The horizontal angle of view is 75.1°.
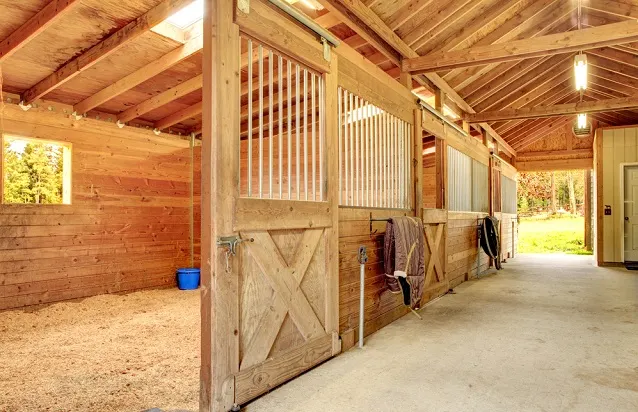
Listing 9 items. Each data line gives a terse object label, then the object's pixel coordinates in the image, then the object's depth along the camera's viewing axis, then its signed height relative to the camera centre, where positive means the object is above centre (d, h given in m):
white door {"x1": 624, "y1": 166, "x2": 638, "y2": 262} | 7.65 -0.10
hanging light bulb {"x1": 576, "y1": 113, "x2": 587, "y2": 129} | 7.02 +1.51
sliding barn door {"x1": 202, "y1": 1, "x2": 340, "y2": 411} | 1.98 -0.28
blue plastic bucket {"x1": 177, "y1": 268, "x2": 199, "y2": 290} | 5.49 -0.89
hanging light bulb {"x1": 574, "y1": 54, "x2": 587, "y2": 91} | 4.58 +1.60
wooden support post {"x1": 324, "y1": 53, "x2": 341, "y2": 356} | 2.75 +0.02
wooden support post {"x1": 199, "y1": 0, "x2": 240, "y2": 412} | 1.93 -0.01
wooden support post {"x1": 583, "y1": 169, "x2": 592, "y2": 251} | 10.59 -0.04
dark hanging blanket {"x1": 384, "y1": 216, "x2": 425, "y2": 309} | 3.30 -0.41
